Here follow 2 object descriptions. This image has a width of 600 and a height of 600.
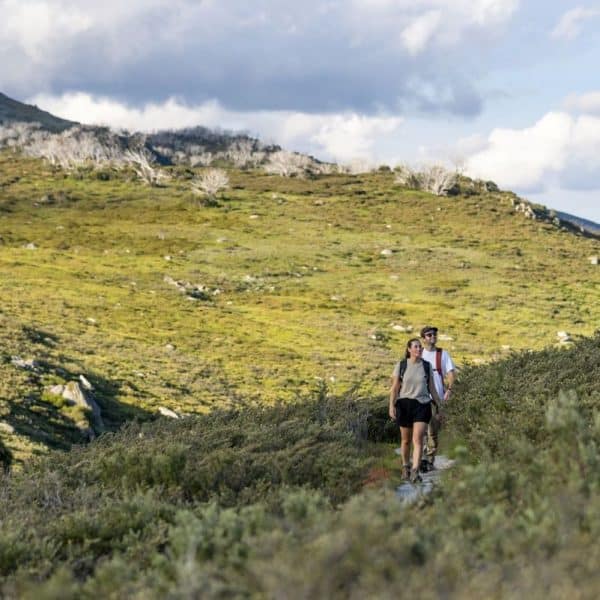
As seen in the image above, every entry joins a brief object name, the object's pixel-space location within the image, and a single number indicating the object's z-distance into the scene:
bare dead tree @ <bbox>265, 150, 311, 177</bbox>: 123.81
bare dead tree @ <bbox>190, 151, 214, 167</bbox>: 165.57
